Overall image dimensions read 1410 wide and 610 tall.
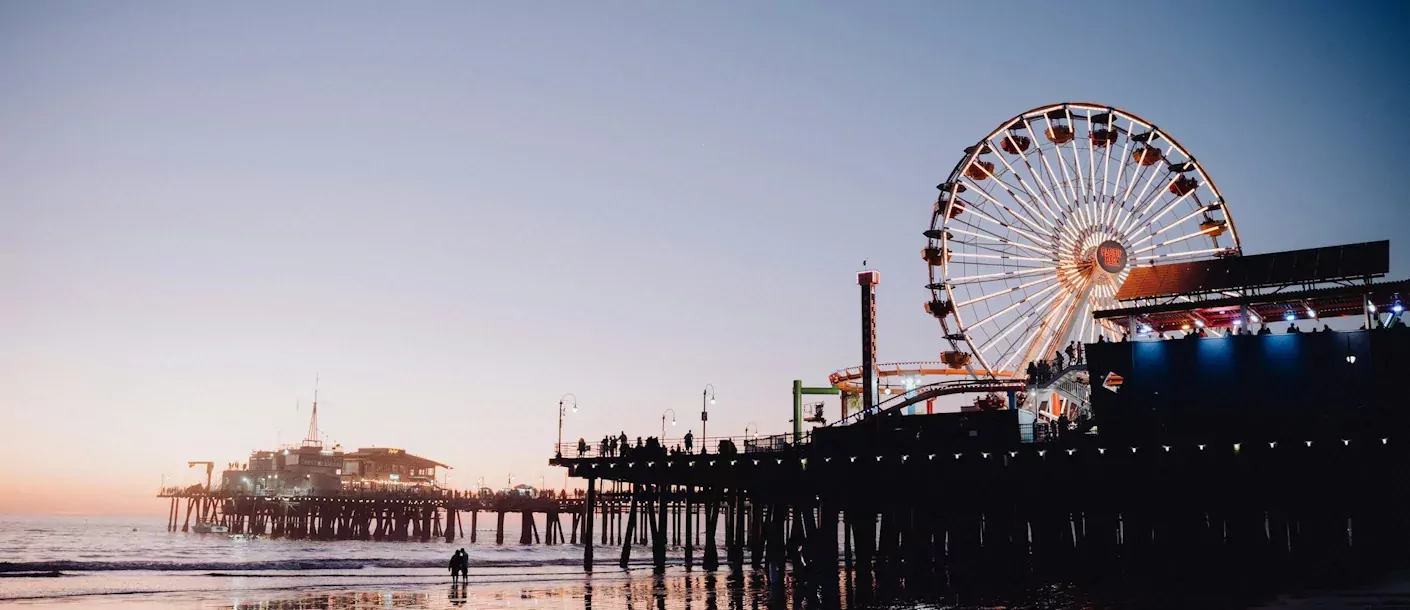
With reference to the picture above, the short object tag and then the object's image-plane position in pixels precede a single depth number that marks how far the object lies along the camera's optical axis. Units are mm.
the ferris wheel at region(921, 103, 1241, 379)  57438
